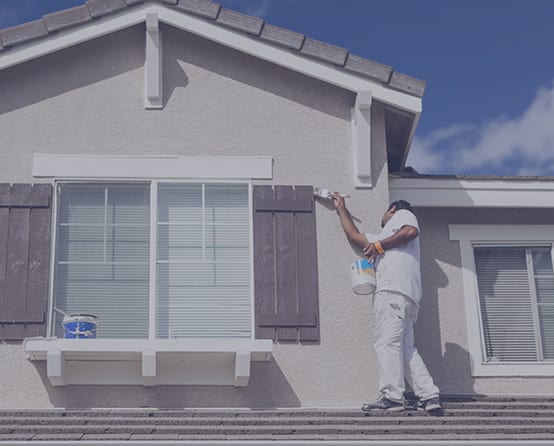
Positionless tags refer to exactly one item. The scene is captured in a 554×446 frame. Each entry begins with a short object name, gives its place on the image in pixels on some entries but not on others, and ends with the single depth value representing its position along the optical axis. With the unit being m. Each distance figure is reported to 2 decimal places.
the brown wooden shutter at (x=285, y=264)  8.86
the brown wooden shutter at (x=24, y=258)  8.73
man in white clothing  8.41
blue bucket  8.51
